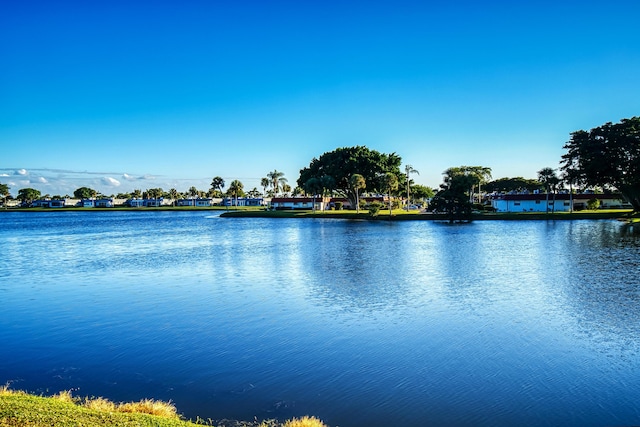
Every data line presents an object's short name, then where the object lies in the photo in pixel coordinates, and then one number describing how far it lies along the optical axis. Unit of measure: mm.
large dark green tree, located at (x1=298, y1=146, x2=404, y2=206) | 112250
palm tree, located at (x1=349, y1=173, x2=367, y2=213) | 105000
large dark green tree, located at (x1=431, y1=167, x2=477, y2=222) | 82812
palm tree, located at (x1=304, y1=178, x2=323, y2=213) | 111625
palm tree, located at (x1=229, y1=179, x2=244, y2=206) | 181750
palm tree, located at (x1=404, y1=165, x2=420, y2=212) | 140250
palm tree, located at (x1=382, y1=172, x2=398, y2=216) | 106938
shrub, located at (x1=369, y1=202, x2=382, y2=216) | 95875
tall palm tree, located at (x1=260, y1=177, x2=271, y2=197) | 194288
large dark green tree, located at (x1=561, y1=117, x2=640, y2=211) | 82750
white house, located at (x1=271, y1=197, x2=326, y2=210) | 136750
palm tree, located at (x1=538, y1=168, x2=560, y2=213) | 94500
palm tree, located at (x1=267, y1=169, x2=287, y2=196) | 187375
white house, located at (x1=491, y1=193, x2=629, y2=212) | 106938
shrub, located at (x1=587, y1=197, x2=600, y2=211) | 103375
